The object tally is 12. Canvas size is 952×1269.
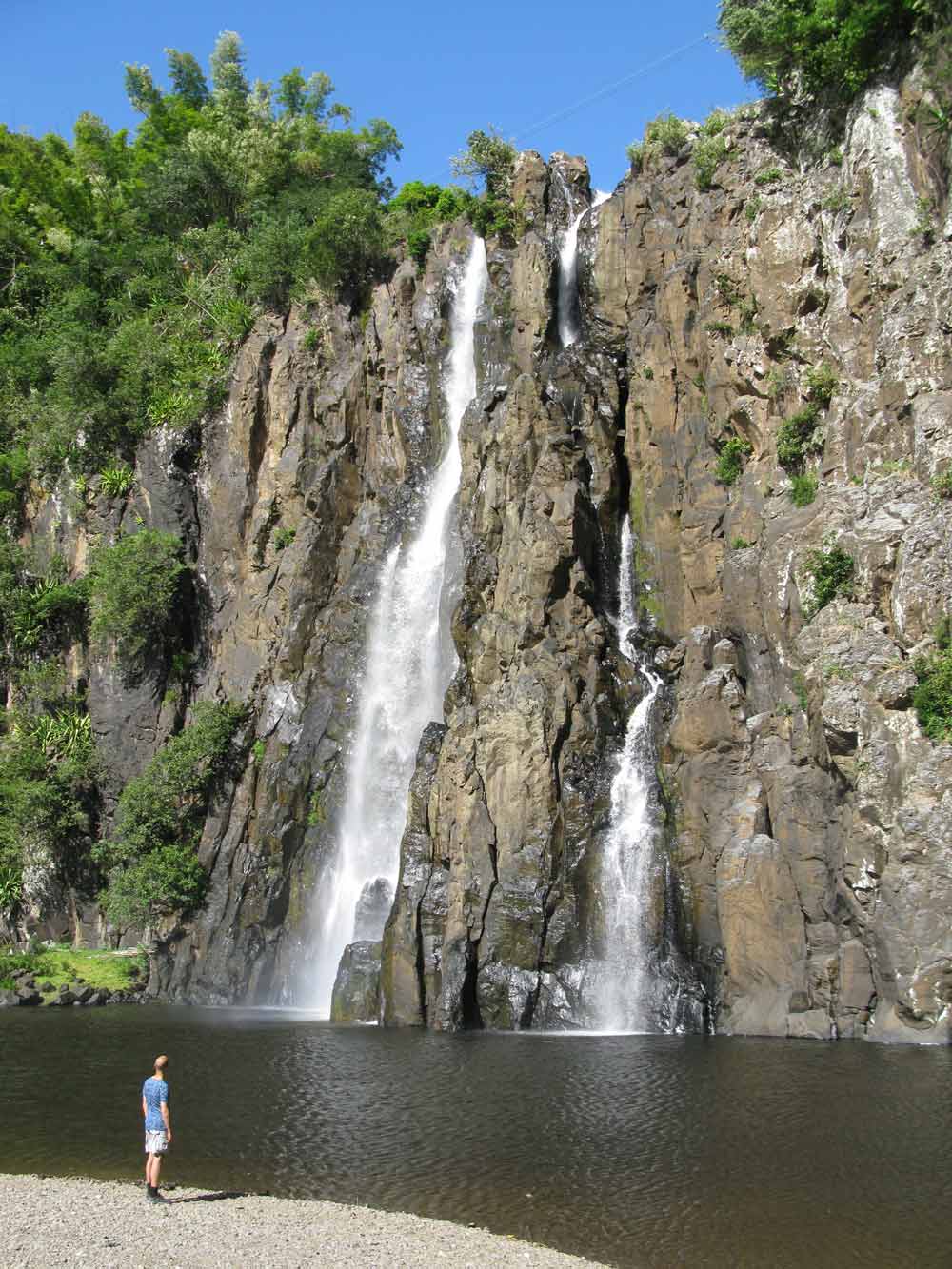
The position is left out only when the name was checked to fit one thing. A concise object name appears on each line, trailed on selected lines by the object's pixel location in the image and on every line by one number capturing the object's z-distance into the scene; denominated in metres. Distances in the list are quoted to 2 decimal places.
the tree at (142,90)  77.44
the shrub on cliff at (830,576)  32.28
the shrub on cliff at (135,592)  49.59
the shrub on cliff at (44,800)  47.66
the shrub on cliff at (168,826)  43.34
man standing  15.19
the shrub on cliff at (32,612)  53.47
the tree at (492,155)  56.16
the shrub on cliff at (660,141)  48.28
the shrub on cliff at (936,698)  28.17
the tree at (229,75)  74.50
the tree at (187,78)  79.00
